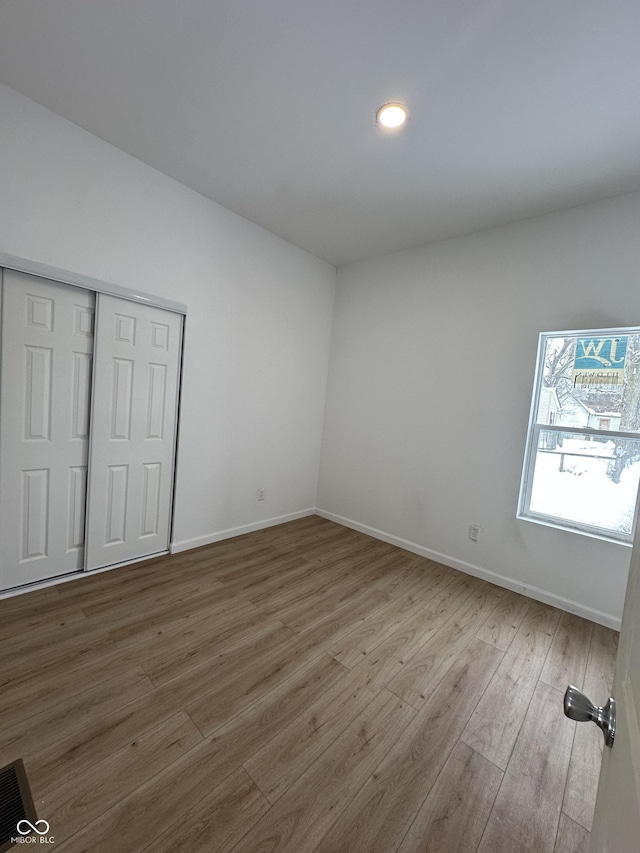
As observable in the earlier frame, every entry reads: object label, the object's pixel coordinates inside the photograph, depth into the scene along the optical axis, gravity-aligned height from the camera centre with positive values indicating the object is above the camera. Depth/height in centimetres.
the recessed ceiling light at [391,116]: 189 +166
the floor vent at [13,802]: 107 -140
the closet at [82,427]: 220 -29
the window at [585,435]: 246 -3
